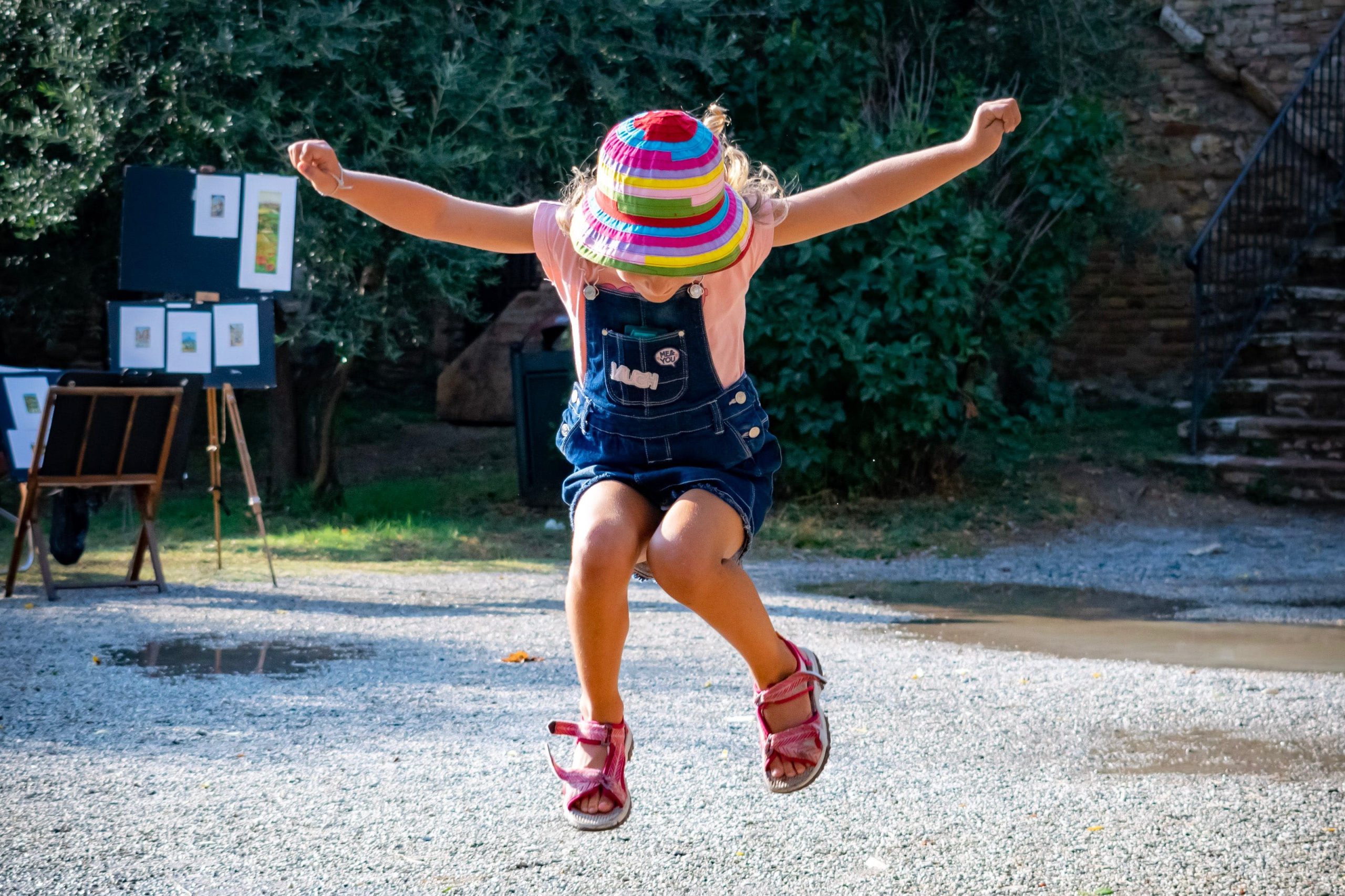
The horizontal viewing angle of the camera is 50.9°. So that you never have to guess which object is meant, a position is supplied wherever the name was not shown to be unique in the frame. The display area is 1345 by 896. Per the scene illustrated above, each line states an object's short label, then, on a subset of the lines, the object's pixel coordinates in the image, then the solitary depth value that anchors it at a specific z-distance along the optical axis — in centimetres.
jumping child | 319
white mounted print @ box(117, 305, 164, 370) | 861
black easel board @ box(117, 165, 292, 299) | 852
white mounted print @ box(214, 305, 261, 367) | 868
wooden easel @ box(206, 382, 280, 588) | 834
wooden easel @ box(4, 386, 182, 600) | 782
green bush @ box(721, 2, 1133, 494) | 1044
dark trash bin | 1147
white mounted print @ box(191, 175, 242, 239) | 852
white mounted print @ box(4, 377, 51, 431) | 879
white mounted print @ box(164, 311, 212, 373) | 857
